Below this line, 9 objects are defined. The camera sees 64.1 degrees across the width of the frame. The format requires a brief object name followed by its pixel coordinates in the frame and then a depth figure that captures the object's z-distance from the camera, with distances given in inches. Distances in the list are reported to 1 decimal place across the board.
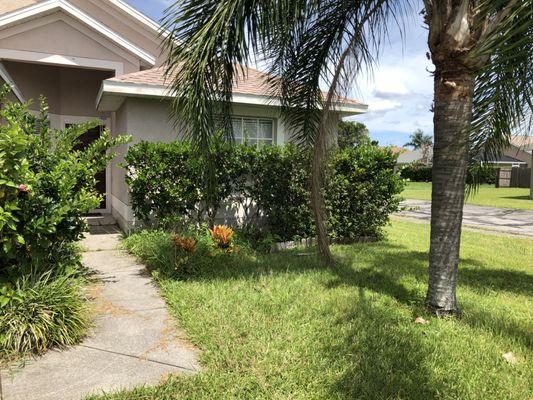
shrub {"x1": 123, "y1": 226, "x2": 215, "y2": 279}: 225.7
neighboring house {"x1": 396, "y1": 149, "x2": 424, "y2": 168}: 3312.0
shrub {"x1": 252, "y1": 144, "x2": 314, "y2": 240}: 320.8
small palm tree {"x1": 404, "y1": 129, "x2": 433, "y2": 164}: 3575.8
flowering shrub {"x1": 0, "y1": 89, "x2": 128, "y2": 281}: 143.4
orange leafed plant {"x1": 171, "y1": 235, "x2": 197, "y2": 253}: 232.5
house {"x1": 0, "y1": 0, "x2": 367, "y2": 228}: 353.4
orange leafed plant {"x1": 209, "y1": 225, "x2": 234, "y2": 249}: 265.0
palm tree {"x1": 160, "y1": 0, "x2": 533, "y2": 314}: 162.2
